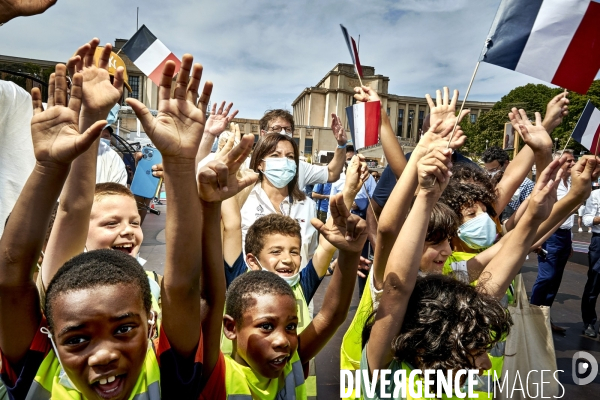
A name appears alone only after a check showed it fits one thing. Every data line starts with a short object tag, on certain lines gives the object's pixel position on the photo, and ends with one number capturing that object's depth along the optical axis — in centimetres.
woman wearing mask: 277
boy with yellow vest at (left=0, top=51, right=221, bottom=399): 110
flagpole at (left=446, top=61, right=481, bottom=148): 176
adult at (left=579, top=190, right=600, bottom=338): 443
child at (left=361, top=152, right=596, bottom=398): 146
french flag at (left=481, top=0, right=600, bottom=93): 202
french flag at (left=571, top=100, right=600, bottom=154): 334
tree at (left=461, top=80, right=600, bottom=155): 3641
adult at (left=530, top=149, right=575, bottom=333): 452
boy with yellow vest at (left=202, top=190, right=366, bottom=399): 143
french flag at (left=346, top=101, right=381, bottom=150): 278
